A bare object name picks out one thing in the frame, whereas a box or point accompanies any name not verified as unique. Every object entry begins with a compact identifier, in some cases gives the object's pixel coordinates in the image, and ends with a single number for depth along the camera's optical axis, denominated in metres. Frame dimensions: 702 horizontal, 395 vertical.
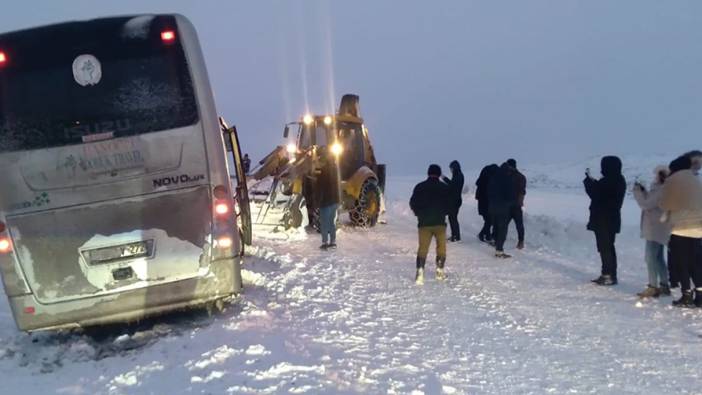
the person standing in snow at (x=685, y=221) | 6.95
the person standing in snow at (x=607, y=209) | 8.50
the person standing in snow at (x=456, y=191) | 13.37
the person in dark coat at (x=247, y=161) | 22.62
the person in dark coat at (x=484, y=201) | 13.22
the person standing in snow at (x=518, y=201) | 11.95
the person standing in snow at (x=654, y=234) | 7.61
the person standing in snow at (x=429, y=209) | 8.70
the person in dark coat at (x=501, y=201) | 11.24
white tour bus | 5.55
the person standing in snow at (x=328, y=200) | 11.52
